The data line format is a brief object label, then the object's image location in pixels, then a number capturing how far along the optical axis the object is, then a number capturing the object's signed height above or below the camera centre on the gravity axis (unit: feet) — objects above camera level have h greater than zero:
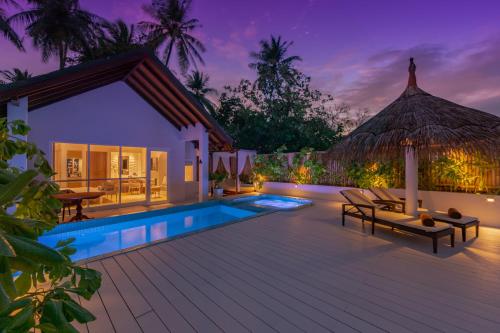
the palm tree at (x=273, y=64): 73.77 +32.44
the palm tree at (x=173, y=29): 65.67 +39.32
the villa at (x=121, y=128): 24.79 +5.25
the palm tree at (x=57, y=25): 56.49 +35.06
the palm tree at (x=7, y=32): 47.34 +27.92
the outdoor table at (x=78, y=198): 23.15 -2.80
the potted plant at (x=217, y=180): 41.06 -2.14
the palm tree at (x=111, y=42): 62.18 +34.23
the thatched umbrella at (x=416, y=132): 18.51 +2.92
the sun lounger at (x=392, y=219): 15.64 -4.08
